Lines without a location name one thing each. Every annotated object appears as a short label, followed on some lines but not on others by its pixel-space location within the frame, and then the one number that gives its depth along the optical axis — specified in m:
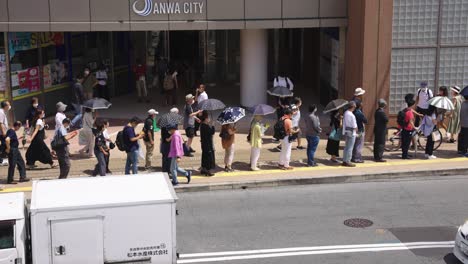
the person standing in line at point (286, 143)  17.03
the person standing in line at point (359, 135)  17.58
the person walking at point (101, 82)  23.92
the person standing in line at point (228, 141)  16.86
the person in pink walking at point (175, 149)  15.91
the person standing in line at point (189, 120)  18.44
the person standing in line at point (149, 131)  16.62
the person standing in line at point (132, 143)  16.09
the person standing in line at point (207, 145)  16.59
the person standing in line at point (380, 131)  17.62
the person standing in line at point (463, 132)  18.11
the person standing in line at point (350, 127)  17.19
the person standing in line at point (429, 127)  17.97
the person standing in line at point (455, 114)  19.14
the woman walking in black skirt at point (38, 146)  16.84
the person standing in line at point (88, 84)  22.75
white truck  10.08
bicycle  18.88
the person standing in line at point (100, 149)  15.88
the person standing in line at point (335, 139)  17.73
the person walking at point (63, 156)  16.08
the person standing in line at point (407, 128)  17.73
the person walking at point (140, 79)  24.84
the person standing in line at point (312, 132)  17.14
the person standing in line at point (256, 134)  16.98
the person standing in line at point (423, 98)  19.64
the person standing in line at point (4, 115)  16.83
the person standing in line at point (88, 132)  17.81
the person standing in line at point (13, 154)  15.98
